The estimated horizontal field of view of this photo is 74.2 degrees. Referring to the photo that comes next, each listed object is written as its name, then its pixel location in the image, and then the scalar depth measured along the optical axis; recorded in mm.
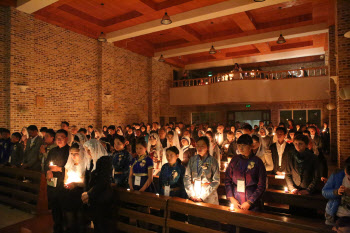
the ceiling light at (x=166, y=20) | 8617
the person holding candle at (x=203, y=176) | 3236
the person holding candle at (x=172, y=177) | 3486
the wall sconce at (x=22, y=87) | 9133
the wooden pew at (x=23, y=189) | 4537
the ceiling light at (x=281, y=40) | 10133
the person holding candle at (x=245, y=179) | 3000
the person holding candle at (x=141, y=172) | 3723
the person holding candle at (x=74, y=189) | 3457
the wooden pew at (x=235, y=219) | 2217
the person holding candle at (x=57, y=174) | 3582
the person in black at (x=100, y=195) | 3115
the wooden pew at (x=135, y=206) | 3061
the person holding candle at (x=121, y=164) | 3998
